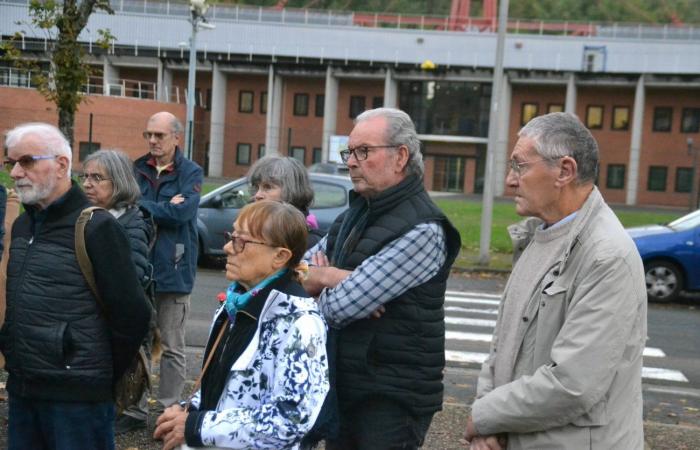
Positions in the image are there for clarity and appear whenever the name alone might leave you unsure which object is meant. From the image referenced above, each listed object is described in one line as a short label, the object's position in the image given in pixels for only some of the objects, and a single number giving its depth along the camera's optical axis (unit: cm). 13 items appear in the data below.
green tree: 1138
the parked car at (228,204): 1486
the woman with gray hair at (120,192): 464
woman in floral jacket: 268
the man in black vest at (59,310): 350
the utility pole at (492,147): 1720
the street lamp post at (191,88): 2371
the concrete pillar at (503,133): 5125
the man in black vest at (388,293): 335
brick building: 5131
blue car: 1377
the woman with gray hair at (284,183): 432
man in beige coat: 267
